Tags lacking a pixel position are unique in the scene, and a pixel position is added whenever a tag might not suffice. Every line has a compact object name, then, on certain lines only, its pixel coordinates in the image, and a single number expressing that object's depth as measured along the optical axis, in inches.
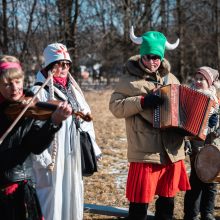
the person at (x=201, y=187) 164.7
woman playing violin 97.5
